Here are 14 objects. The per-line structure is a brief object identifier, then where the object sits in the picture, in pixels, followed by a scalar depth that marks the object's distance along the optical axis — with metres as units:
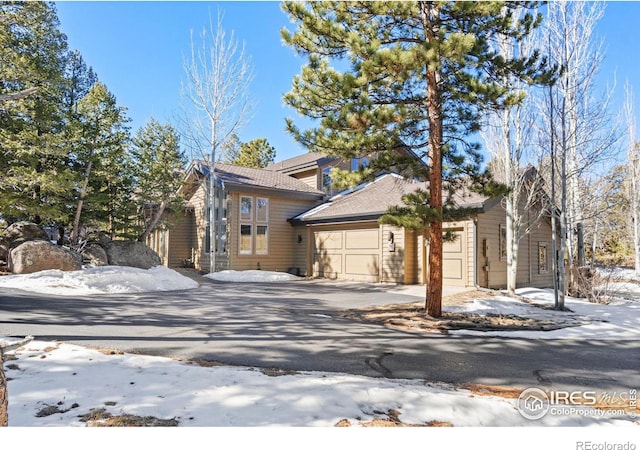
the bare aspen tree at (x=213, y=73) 17.28
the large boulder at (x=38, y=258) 11.70
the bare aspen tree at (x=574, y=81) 10.05
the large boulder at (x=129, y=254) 15.28
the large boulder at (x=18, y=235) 12.63
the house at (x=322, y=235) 13.40
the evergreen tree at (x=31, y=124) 11.48
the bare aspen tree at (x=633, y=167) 18.47
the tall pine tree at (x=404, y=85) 6.68
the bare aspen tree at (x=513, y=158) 11.44
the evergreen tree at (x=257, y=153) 37.59
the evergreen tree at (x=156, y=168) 16.67
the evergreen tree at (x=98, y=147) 14.01
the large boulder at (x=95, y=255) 14.63
